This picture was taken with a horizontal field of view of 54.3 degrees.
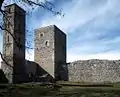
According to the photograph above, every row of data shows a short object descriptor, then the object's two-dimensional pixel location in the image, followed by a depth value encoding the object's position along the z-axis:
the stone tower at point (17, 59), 14.74
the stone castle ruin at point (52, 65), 15.01
